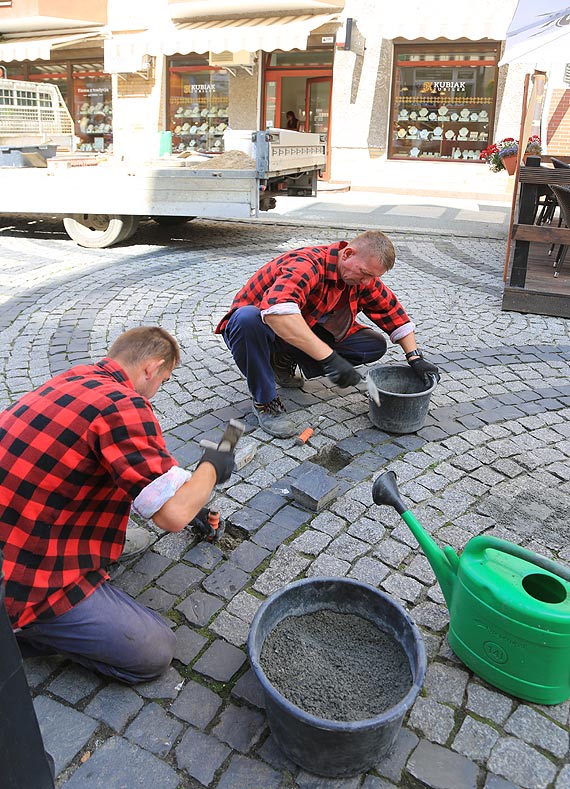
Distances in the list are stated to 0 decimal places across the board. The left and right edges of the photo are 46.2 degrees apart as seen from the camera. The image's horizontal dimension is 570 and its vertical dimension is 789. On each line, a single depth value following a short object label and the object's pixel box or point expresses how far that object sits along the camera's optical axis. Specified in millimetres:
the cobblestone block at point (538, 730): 2098
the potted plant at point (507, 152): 10102
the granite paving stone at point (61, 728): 2051
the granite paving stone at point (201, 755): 2002
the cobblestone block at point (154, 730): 2080
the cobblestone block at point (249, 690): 2238
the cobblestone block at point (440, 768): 1985
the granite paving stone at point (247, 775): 1970
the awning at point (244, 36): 14711
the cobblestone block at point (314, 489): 3270
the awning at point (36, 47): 17469
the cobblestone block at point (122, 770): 1968
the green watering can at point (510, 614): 2039
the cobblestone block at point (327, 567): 2824
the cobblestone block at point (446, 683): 2271
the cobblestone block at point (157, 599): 2648
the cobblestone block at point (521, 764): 1996
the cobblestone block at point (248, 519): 3150
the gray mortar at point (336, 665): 2074
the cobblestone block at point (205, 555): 2900
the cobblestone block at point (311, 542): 2984
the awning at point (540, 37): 6562
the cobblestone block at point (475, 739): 2074
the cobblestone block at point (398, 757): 2006
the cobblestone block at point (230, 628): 2498
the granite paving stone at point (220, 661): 2352
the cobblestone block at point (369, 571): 2804
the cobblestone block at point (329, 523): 3123
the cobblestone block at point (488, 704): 2196
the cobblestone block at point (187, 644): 2422
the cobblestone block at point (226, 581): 2734
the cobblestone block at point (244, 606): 2610
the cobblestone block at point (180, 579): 2748
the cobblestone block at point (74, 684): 2258
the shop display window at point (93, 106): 18641
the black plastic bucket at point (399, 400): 3840
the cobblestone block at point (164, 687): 2266
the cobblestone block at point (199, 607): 2588
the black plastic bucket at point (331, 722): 1829
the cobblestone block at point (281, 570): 2766
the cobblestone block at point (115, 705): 2164
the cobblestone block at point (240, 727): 2102
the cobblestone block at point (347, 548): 2945
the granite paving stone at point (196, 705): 2176
